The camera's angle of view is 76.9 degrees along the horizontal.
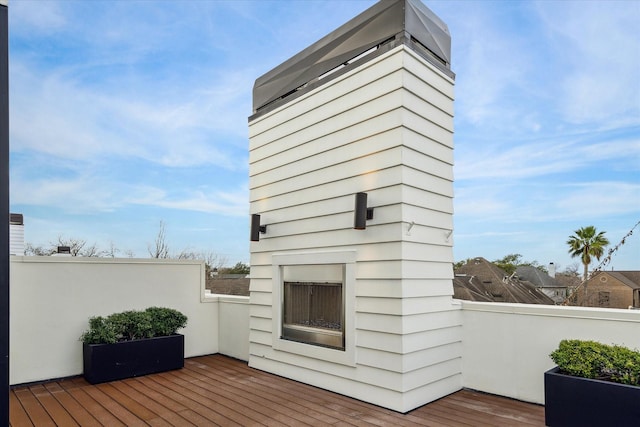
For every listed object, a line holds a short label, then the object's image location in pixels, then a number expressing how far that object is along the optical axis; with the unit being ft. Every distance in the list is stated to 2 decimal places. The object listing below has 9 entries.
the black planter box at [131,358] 13.24
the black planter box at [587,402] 7.86
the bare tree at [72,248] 33.81
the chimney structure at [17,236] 17.75
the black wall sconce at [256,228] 14.96
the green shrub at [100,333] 13.55
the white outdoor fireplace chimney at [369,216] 10.67
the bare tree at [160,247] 39.09
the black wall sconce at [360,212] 10.99
